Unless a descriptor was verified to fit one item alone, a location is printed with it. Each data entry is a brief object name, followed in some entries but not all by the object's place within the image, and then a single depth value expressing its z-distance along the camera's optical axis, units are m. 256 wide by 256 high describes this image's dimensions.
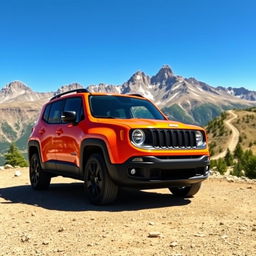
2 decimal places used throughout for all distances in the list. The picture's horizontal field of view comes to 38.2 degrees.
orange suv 6.47
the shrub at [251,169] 14.56
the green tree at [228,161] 33.60
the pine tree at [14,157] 53.37
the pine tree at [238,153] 44.92
